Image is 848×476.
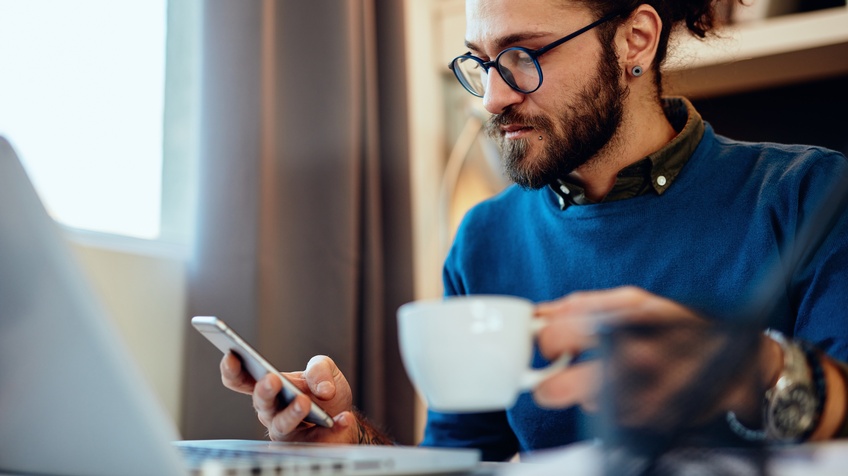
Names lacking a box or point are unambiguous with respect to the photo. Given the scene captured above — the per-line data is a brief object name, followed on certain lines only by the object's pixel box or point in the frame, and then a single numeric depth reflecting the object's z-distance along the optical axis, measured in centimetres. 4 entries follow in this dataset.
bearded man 102
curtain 152
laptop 45
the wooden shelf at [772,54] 183
